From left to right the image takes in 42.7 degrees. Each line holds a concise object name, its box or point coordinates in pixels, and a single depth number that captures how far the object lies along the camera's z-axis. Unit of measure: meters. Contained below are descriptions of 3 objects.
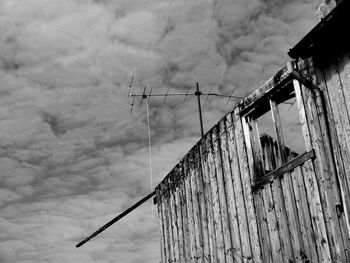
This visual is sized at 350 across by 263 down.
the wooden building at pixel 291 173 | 6.09
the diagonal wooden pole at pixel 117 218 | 13.07
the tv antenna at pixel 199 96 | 12.80
